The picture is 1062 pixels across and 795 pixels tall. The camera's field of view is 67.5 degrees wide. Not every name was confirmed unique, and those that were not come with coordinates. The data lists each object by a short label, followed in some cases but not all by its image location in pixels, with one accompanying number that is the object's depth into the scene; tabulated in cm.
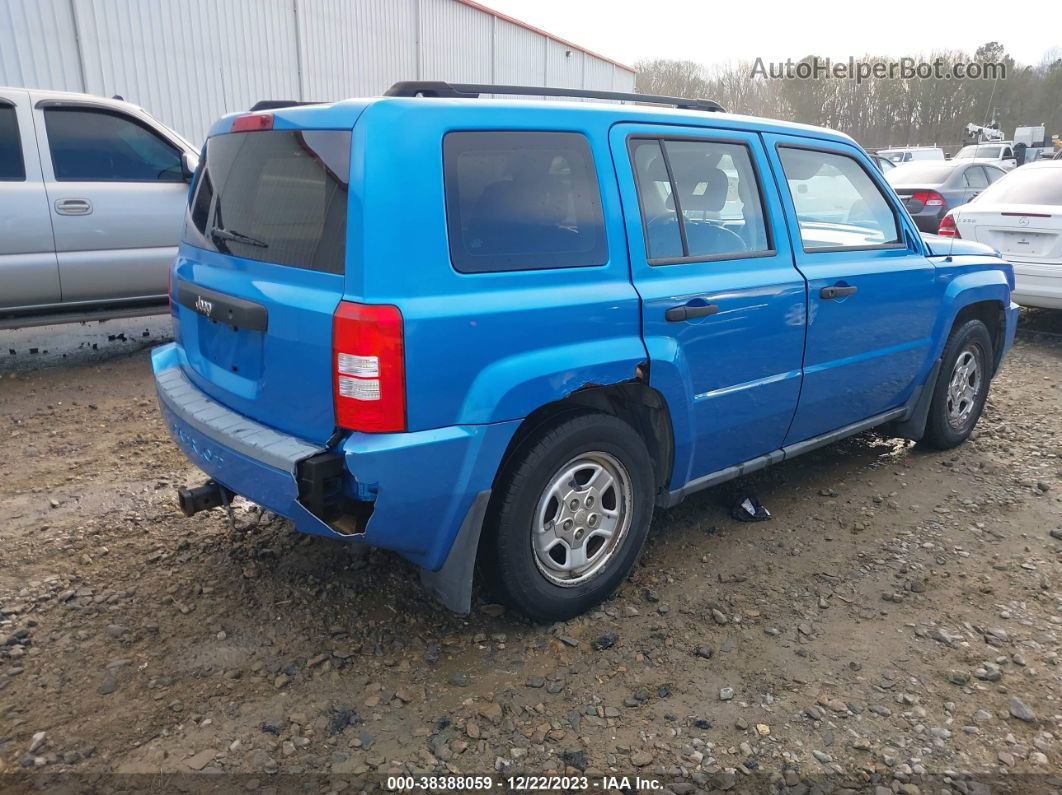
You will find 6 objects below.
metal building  1055
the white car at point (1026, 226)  731
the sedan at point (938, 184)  1198
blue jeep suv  247
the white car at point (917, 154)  2788
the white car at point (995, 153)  2333
